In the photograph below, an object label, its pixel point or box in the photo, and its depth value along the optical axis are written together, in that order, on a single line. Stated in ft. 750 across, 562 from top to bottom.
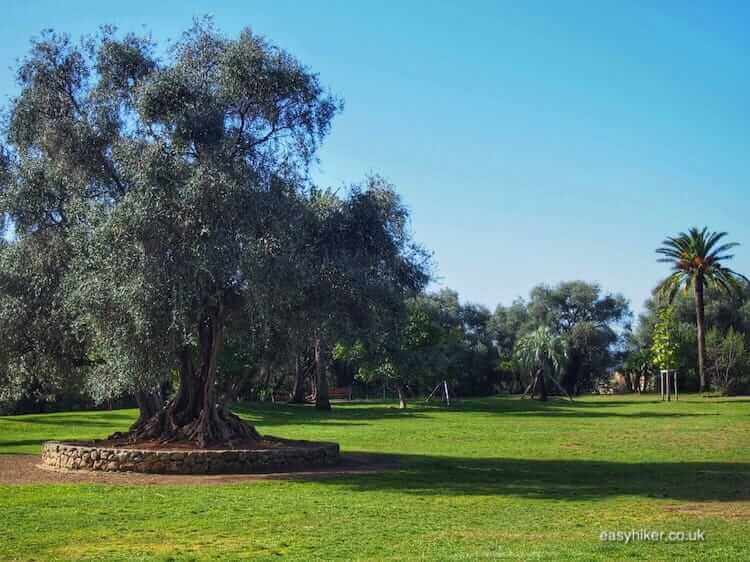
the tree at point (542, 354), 248.52
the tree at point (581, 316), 324.39
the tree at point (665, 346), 237.86
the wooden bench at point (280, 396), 252.05
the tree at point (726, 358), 254.06
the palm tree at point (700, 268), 250.57
